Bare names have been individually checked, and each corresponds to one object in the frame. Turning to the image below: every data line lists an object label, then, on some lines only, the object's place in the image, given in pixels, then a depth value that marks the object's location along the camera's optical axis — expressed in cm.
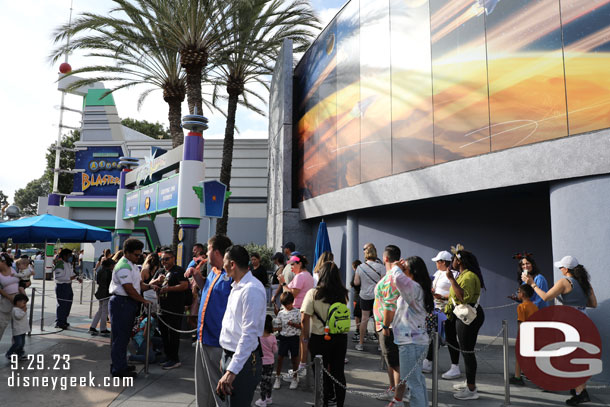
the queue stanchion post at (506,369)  538
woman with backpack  475
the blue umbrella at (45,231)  924
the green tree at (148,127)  4769
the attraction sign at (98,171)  2838
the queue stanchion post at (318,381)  397
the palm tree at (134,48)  1500
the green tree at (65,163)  4131
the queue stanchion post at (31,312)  919
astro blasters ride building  693
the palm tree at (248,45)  1605
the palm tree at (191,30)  1445
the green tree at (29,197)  7094
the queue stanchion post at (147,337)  644
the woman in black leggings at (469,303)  560
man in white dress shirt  311
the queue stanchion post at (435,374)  472
